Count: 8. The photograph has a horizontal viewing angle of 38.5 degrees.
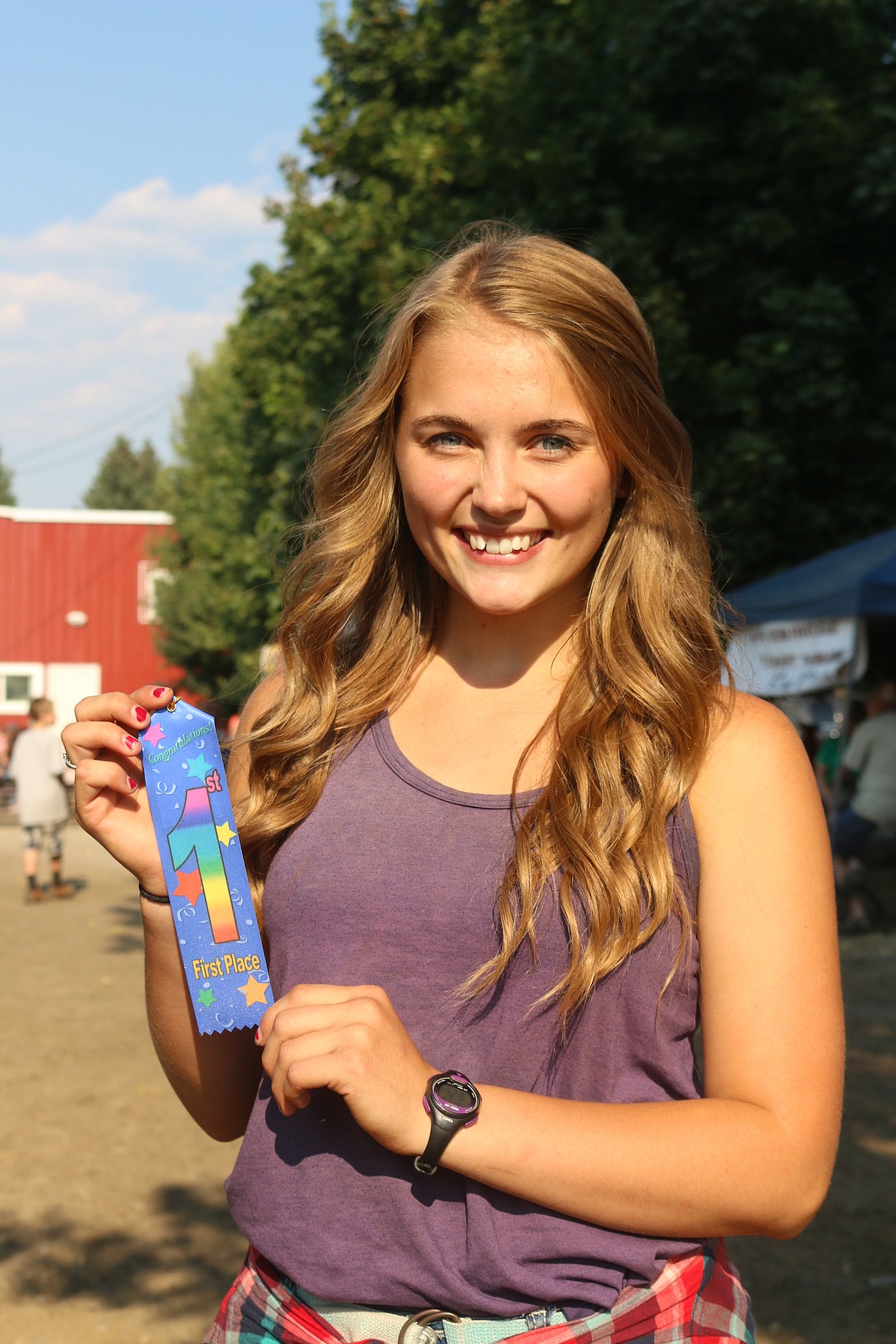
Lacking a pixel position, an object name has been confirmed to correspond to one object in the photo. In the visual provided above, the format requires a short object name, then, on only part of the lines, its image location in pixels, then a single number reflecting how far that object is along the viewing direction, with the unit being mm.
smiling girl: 1381
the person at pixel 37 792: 11359
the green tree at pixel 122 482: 69875
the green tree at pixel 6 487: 70150
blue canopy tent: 9500
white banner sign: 9789
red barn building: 32969
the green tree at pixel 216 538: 17281
